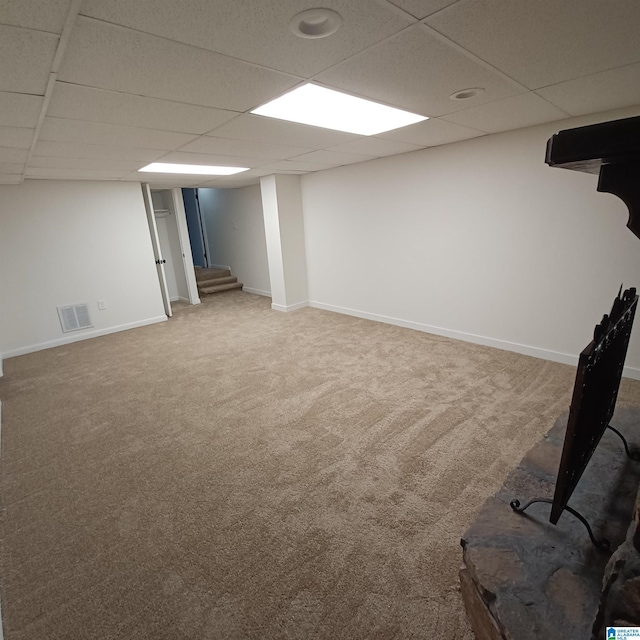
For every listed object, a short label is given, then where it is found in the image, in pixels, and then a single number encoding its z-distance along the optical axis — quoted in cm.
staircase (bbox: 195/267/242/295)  731
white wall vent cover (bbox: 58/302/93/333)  474
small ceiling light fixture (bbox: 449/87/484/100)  196
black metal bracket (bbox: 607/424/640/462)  160
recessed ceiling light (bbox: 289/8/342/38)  114
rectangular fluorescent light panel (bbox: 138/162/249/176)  379
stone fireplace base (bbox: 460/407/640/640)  98
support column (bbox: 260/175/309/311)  531
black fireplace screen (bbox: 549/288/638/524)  106
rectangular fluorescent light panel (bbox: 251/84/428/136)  193
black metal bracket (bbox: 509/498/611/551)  120
